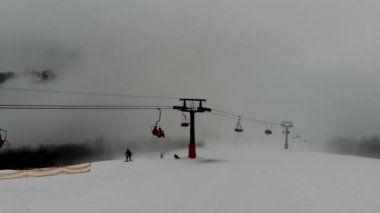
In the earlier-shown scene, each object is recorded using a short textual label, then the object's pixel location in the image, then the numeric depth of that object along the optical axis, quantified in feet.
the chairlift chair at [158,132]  127.46
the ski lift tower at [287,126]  293.43
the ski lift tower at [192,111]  154.45
